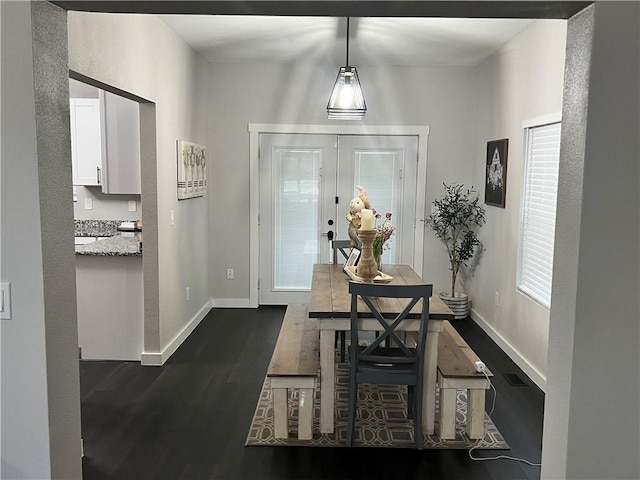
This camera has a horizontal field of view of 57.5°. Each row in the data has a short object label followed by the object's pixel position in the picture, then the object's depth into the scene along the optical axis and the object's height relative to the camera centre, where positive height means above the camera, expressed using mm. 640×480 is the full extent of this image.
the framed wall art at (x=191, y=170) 4969 +47
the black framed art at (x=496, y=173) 5051 +66
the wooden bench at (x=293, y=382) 3248 -1135
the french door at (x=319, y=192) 6195 -152
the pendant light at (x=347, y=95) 4176 +598
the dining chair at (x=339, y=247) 5055 -603
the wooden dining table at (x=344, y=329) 3279 -860
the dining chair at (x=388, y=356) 3107 -989
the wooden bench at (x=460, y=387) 3266 -1191
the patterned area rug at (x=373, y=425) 3338 -1500
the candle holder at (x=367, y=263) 3695 -550
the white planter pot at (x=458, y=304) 5922 -1258
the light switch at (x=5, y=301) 2002 -444
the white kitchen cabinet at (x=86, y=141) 5516 +303
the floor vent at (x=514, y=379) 4242 -1467
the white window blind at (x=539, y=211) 4066 -223
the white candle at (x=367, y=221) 3596 -263
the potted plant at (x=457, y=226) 5855 -480
